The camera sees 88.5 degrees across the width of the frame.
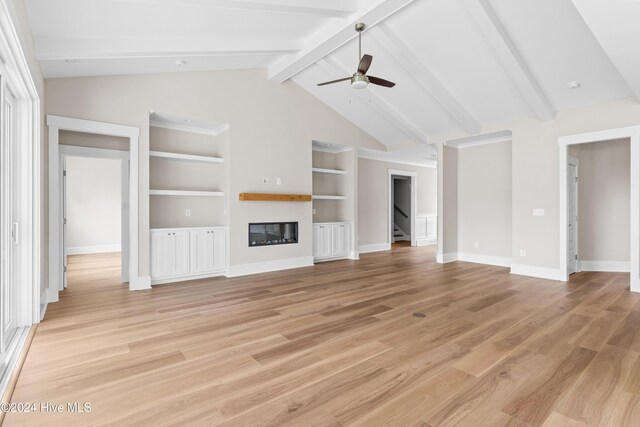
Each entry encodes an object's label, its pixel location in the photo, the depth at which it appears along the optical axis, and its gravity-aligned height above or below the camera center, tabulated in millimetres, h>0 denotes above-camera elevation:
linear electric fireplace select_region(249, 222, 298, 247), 5938 -383
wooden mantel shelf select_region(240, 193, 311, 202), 5648 +288
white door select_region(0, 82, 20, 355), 2648 -74
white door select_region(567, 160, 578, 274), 5408 -75
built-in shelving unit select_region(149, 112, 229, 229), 5391 +714
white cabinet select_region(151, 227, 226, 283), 5012 -634
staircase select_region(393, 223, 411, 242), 11440 -762
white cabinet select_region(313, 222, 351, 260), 7031 -606
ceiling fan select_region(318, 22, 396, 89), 3763 +1609
